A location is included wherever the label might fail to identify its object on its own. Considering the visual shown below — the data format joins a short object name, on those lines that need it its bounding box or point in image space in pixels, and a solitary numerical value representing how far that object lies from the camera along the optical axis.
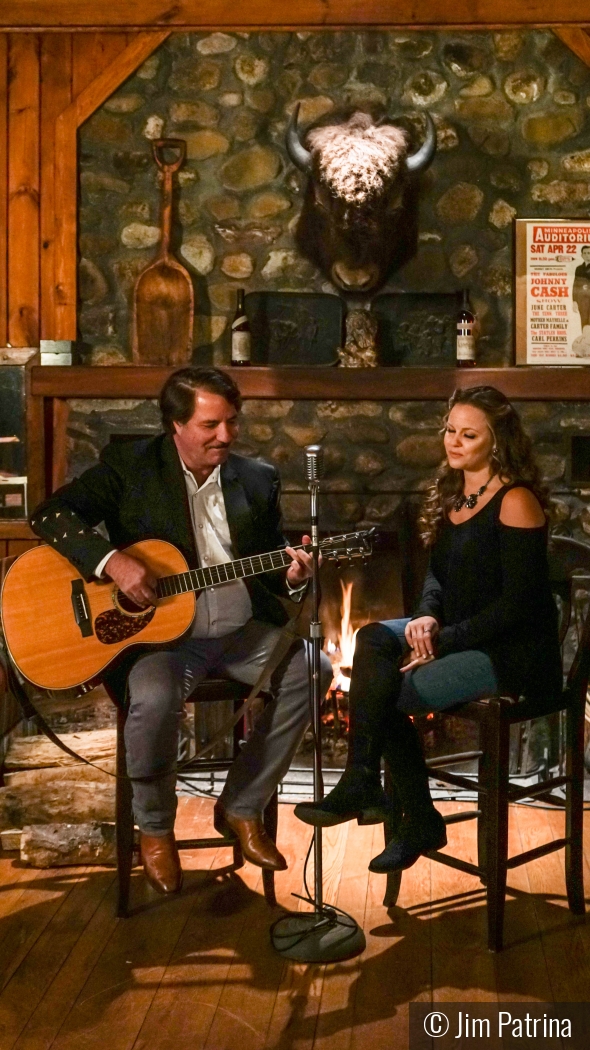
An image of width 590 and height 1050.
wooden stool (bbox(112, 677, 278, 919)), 2.75
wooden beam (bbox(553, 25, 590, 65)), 3.94
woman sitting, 2.62
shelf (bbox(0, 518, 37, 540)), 4.06
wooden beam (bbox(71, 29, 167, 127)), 4.04
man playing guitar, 2.70
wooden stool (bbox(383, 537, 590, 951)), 2.59
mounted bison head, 3.89
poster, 4.00
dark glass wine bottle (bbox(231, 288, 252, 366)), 3.96
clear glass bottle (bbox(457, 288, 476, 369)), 3.91
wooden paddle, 4.06
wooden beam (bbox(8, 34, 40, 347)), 4.09
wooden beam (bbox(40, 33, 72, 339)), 4.09
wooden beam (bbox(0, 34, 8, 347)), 4.10
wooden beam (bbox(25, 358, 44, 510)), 4.00
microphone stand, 2.50
